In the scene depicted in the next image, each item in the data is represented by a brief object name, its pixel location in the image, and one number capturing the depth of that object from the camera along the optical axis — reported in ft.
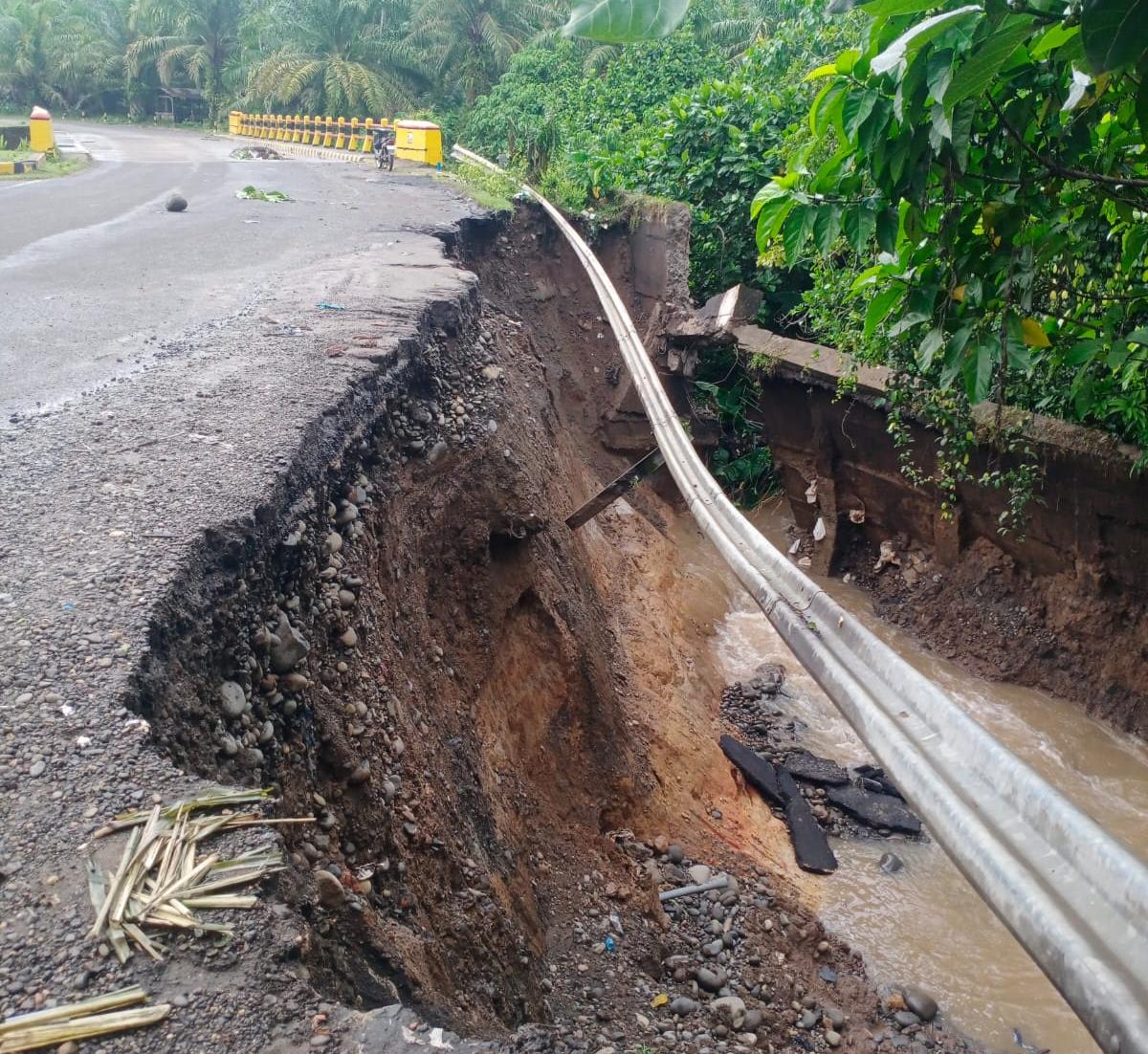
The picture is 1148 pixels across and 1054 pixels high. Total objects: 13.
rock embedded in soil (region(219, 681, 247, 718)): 8.48
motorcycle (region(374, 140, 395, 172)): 48.91
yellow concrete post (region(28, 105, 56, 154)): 57.88
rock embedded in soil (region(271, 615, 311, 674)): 9.64
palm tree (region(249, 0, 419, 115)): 80.48
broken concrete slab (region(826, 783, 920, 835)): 21.20
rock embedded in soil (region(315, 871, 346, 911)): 7.63
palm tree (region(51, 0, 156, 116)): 110.22
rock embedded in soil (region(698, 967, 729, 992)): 13.89
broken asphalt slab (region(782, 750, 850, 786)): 22.54
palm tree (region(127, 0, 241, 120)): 107.14
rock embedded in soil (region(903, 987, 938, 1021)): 15.55
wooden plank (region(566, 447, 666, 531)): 23.08
